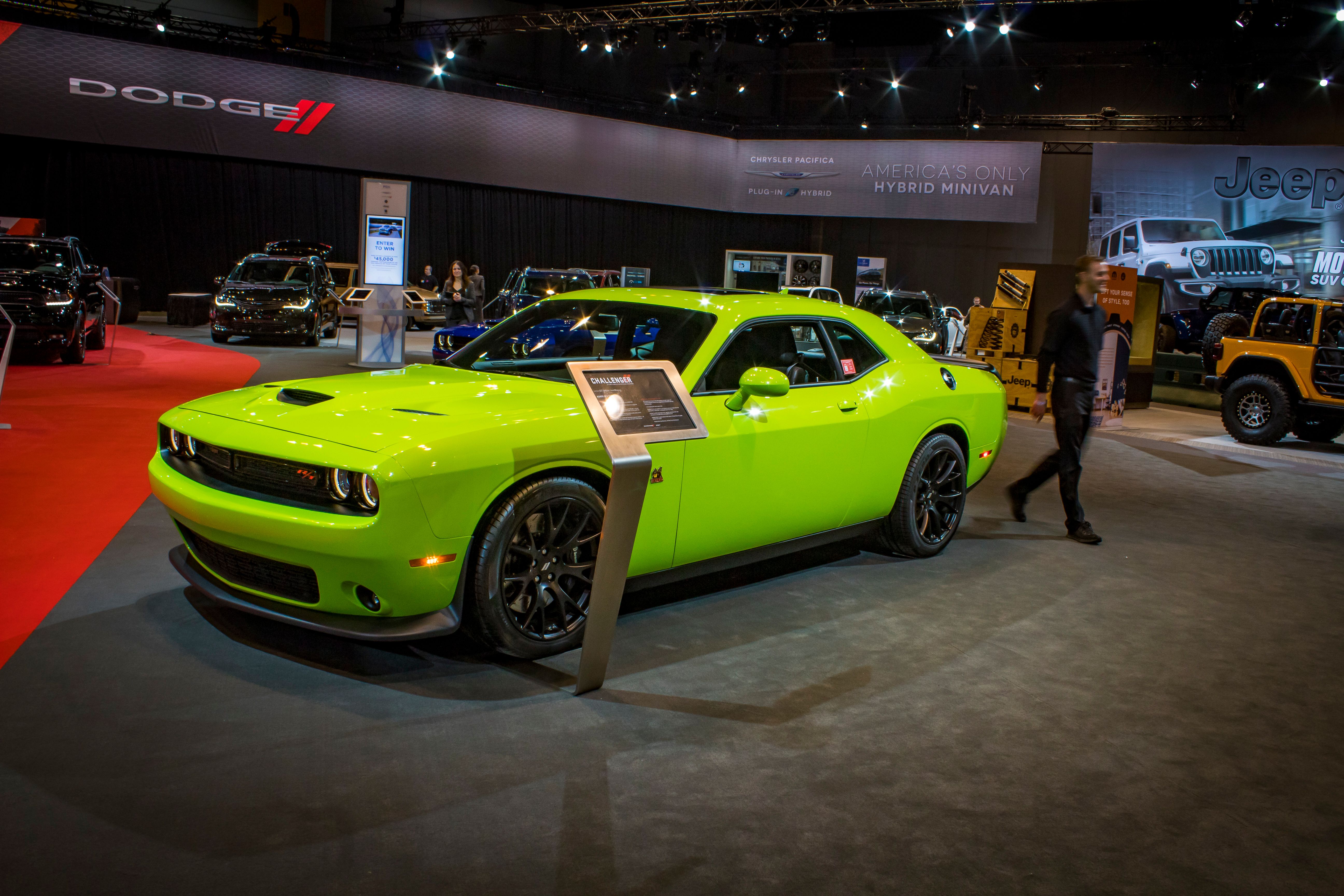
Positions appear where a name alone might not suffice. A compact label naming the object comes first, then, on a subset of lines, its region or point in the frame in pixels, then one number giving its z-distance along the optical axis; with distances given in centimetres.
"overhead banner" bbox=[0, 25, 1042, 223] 1991
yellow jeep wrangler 1058
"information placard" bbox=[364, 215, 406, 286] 1577
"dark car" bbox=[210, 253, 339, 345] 1611
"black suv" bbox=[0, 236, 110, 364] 1174
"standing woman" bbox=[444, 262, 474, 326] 1834
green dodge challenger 330
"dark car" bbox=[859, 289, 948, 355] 1838
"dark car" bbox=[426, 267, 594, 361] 1557
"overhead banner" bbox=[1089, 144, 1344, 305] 2031
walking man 605
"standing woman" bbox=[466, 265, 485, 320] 1953
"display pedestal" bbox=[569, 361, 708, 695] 317
